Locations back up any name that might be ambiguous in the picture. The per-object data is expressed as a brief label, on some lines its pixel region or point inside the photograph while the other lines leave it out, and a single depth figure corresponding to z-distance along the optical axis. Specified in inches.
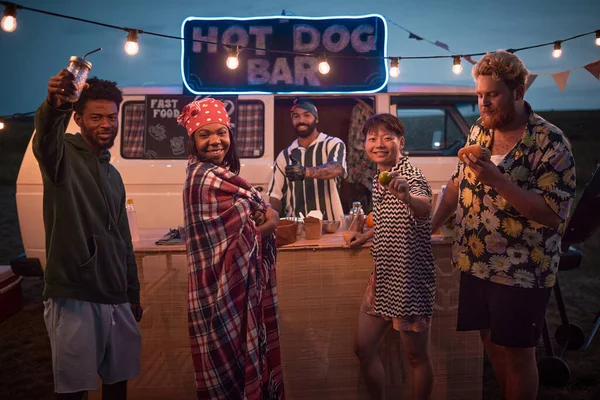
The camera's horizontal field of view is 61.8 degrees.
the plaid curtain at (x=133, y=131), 235.8
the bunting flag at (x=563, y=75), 219.9
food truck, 233.3
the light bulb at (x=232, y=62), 208.1
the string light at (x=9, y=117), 241.8
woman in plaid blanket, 97.5
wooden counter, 129.0
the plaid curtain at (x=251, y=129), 235.3
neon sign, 240.5
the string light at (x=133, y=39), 148.7
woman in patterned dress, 108.7
